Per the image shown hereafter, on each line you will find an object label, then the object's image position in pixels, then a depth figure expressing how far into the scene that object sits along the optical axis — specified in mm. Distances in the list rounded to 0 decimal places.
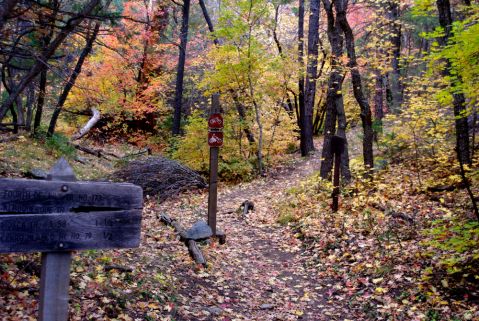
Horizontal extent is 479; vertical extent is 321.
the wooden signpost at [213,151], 8211
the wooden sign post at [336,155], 9289
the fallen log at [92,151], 18025
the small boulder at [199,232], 7845
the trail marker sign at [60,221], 2197
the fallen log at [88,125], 19250
